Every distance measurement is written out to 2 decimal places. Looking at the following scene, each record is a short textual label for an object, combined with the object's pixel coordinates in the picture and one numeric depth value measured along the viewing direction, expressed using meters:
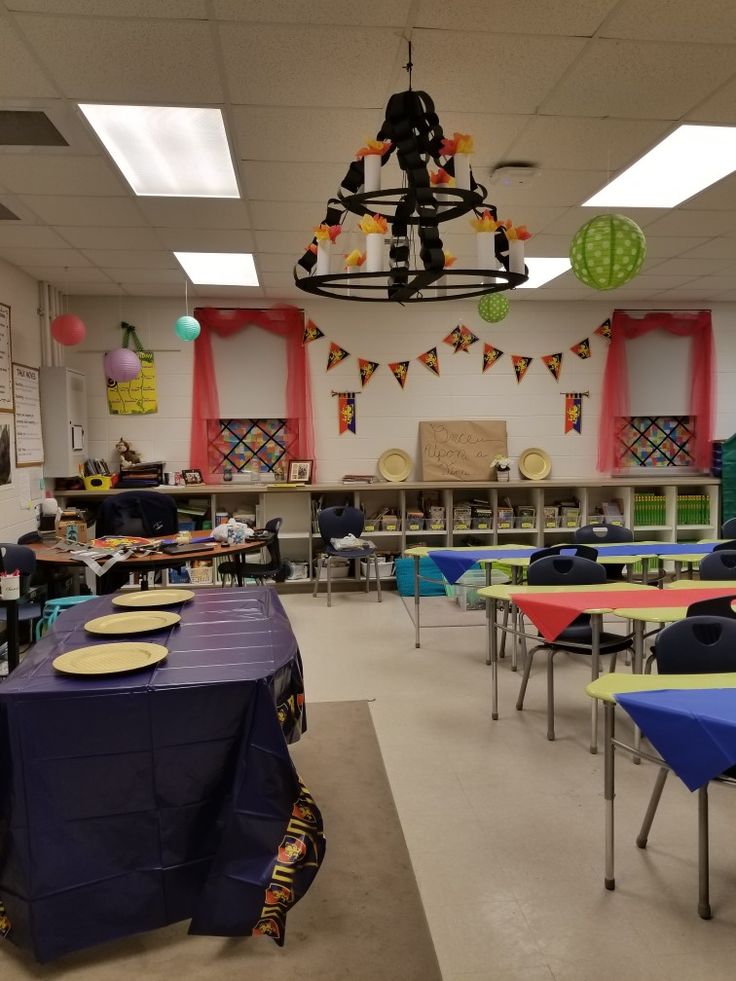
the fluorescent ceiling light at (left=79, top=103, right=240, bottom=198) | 3.15
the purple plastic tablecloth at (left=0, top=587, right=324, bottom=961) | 1.96
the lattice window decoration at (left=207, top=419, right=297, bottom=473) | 7.19
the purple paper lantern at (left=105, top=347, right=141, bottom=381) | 6.07
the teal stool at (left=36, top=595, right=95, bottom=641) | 4.23
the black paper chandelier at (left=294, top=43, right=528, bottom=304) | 2.22
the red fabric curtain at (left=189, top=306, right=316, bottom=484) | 6.93
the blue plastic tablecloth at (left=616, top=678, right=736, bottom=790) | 1.83
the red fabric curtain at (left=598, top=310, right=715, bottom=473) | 7.34
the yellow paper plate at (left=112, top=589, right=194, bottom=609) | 2.93
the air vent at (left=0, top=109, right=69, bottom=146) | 3.15
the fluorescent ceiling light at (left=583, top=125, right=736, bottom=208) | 3.53
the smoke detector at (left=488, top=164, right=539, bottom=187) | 3.78
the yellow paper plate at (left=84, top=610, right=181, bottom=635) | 2.53
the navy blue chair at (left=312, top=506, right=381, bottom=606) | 6.28
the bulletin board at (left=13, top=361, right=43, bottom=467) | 5.59
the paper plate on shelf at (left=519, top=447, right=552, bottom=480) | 7.30
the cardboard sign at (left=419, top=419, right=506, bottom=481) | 7.20
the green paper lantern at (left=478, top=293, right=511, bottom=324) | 5.39
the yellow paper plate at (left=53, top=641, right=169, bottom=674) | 2.09
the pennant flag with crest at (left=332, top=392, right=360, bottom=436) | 7.18
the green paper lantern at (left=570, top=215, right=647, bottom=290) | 3.02
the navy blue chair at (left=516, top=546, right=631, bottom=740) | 3.68
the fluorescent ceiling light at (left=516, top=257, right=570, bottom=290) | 5.78
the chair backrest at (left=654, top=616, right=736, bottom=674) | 2.42
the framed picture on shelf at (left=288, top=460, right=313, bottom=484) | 6.93
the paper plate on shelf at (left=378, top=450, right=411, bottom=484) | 7.19
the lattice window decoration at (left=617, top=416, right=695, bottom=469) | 7.59
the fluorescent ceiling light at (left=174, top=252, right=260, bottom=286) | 5.48
